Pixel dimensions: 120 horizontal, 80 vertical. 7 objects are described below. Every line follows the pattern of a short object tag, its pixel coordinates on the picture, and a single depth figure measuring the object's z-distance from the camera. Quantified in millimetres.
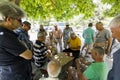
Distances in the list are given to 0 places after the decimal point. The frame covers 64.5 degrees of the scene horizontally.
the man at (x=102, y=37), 2947
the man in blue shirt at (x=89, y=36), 3793
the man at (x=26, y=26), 2182
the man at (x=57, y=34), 4386
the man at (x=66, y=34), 4249
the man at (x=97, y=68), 1347
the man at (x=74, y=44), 3246
